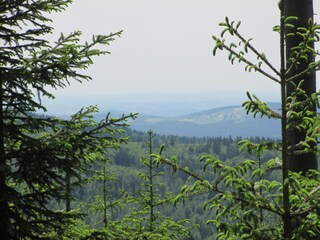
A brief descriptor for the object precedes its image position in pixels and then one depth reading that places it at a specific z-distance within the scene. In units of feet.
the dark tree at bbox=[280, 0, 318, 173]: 34.73
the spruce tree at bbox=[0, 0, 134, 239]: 50.44
